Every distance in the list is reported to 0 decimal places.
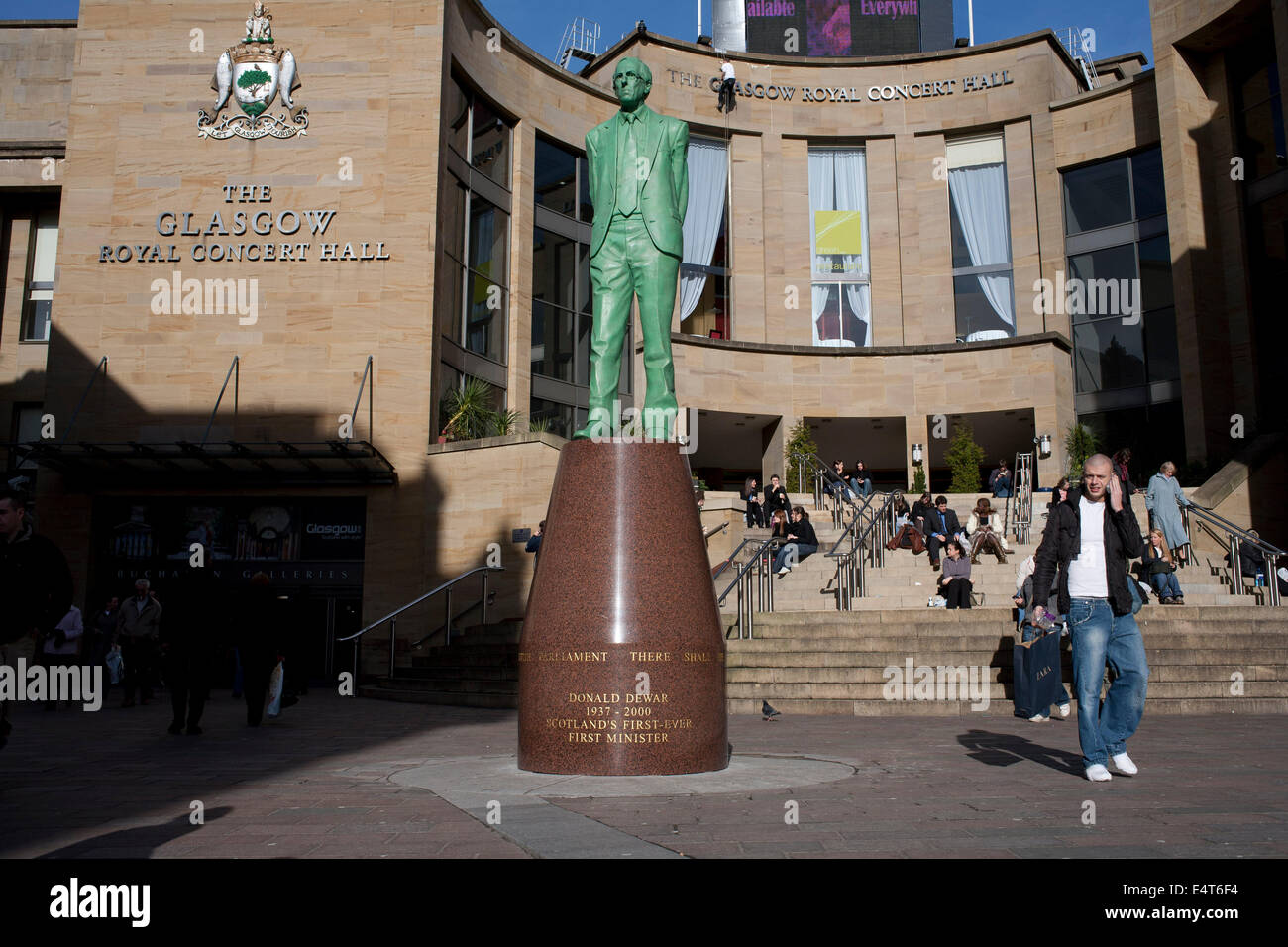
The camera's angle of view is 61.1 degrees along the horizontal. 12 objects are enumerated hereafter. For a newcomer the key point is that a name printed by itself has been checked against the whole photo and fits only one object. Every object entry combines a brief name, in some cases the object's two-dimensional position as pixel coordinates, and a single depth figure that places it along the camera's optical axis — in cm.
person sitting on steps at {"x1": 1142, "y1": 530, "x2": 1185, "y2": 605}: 1492
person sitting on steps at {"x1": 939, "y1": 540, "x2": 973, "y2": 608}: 1520
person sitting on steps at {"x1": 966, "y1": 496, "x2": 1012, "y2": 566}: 1848
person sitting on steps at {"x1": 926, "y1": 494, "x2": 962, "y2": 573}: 1844
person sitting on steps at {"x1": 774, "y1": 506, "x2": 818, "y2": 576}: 1861
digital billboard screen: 3794
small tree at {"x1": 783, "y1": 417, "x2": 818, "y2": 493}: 2890
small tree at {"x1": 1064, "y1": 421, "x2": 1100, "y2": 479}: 2817
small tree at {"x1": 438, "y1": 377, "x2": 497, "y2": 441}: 2323
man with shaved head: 623
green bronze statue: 885
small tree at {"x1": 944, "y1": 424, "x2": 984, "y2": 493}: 2664
